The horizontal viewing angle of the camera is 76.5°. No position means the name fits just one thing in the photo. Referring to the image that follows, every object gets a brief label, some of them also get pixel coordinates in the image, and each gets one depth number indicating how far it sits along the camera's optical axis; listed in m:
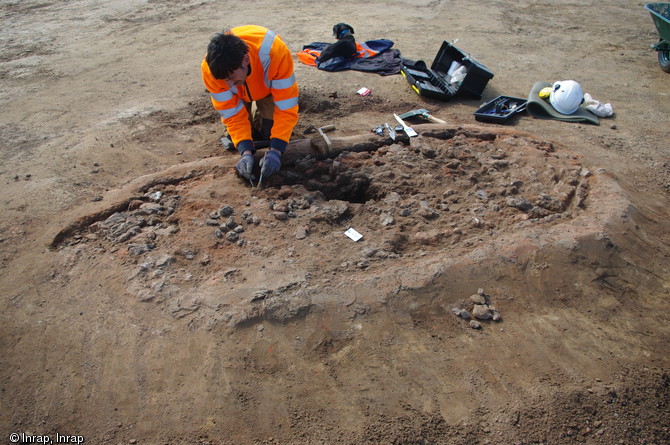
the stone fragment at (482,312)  2.57
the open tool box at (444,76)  4.99
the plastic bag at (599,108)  4.77
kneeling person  3.31
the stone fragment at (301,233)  2.94
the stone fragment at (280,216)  3.07
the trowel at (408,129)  4.00
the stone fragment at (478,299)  2.64
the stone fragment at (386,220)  3.09
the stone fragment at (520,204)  3.21
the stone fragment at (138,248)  2.83
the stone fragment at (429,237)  2.98
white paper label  2.96
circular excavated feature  2.60
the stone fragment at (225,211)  3.08
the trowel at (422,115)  4.52
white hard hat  4.63
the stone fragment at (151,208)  3.16
